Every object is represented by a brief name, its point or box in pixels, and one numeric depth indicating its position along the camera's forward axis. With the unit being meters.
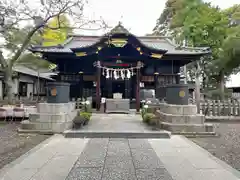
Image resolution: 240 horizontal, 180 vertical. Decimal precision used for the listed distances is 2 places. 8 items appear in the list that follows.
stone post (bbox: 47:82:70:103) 6.52
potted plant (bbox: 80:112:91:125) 7.11
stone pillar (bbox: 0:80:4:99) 17.04
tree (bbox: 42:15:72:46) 18.97
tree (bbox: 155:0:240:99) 13.65
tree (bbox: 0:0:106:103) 9.16
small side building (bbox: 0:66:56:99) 17.46
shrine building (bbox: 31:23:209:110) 10.50
